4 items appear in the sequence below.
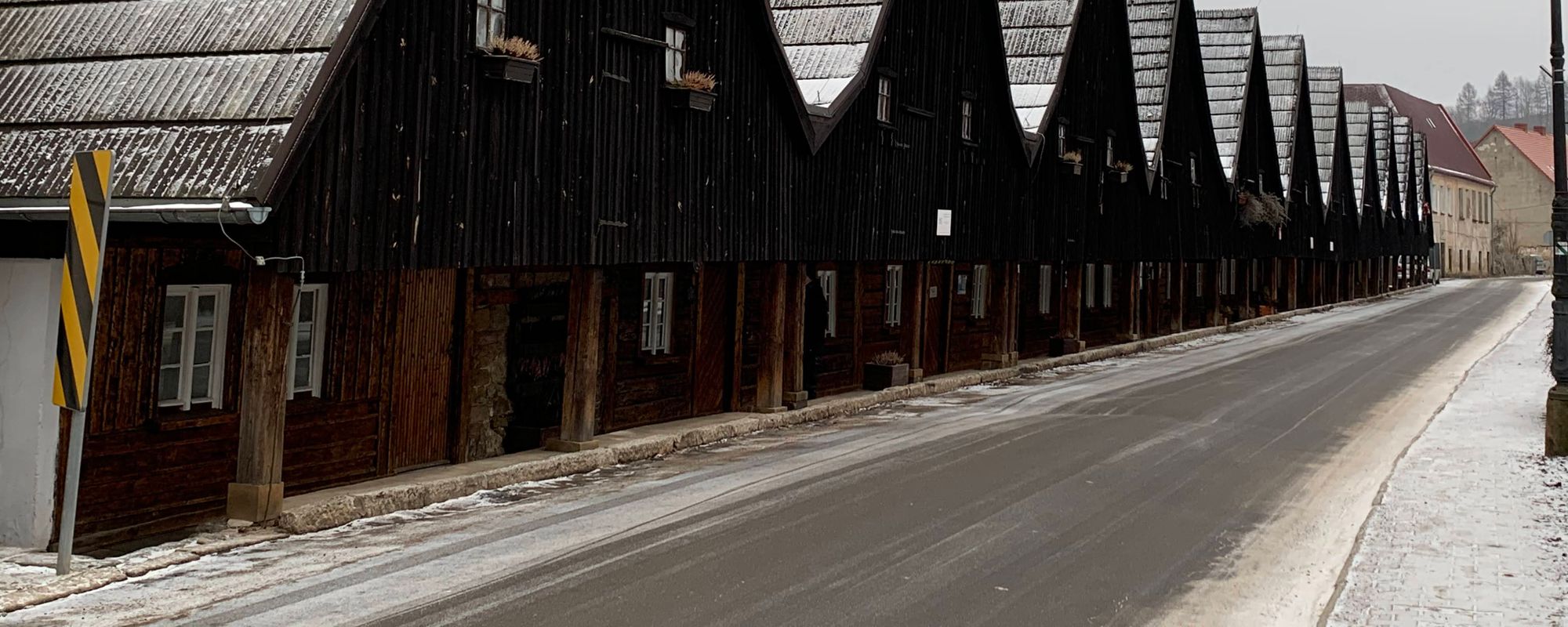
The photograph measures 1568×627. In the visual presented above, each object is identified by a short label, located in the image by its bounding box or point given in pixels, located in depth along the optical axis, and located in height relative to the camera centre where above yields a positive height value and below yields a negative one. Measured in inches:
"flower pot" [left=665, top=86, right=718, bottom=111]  572.1 +111.9
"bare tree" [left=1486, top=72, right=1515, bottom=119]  7091.5 +1571.3
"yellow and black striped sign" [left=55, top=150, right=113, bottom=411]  321.1 +16.1
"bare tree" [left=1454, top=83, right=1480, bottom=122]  7165.4 +1563.7
